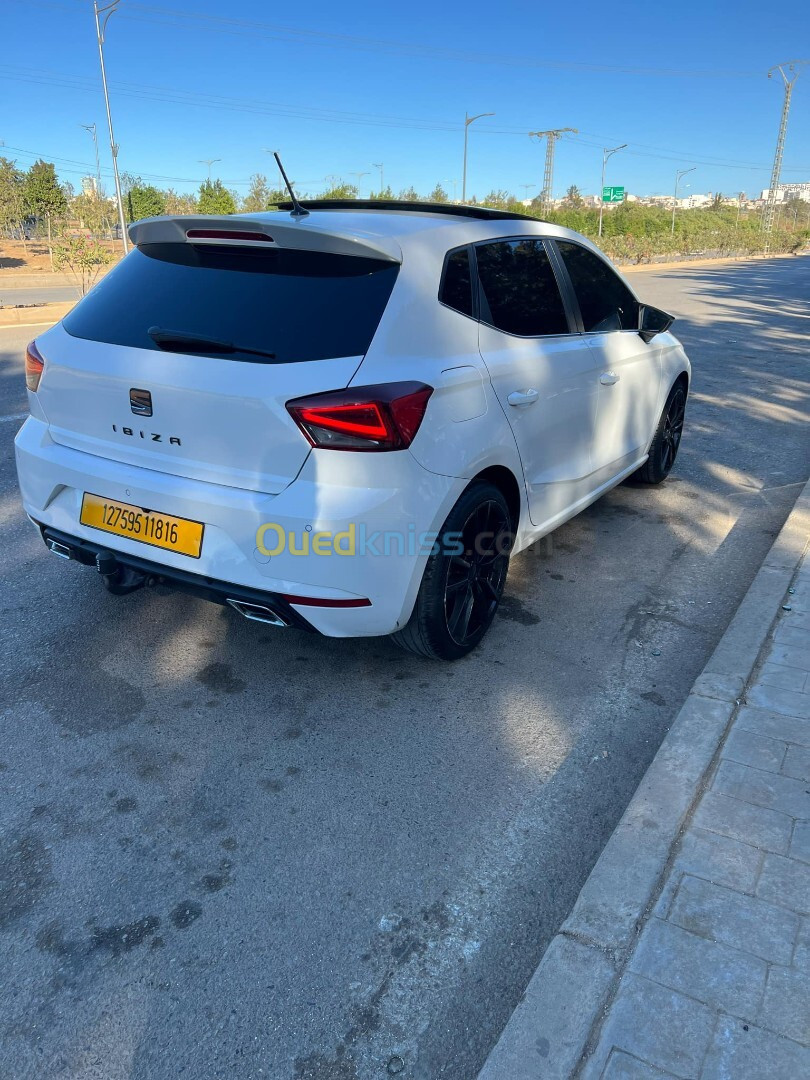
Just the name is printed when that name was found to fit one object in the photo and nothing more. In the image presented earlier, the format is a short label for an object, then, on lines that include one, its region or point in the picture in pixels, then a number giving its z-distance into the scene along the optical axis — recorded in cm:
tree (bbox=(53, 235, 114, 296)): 1853
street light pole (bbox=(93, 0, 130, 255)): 2855
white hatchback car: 259
